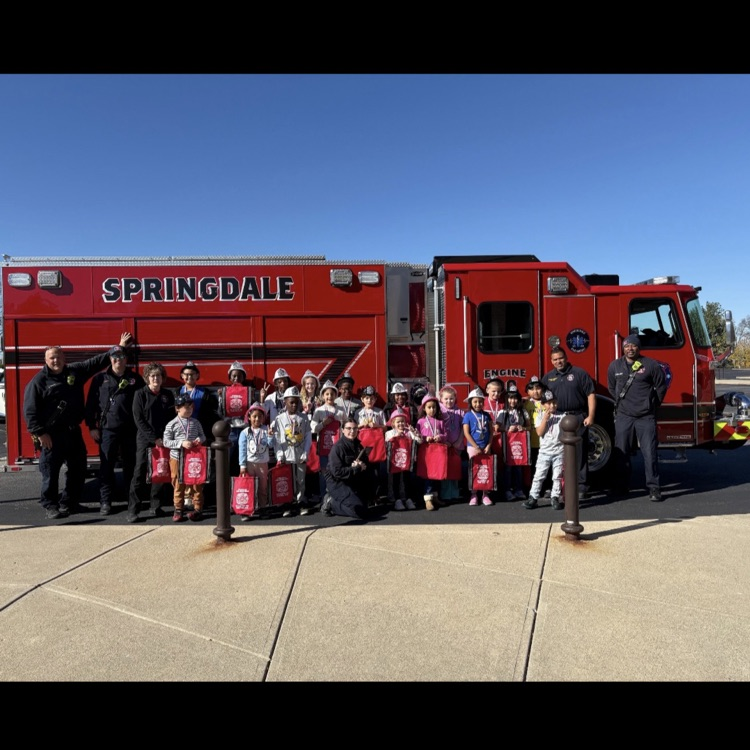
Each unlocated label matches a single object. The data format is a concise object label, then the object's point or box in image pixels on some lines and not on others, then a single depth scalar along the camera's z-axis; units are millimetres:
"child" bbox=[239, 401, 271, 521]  5668
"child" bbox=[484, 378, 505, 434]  6305
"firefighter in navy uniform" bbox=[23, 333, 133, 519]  5613
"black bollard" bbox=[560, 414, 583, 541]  4676
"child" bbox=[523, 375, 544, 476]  6262
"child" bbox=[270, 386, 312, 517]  5812
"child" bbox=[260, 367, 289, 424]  6160
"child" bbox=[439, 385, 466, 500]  6145
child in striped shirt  5672
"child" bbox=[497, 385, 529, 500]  6246
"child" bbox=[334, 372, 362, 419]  6234
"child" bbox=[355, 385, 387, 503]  5977
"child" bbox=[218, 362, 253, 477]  6379
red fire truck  6477
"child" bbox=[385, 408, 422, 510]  5957
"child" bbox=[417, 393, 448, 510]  6008
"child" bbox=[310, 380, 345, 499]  5977
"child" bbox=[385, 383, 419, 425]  6277
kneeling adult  5559
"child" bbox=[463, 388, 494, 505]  6042
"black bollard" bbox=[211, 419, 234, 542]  4719
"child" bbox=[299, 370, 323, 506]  6176
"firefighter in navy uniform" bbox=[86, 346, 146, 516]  5906
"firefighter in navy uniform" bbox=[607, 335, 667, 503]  6258
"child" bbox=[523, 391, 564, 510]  5980
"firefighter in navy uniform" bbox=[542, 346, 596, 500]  6164
